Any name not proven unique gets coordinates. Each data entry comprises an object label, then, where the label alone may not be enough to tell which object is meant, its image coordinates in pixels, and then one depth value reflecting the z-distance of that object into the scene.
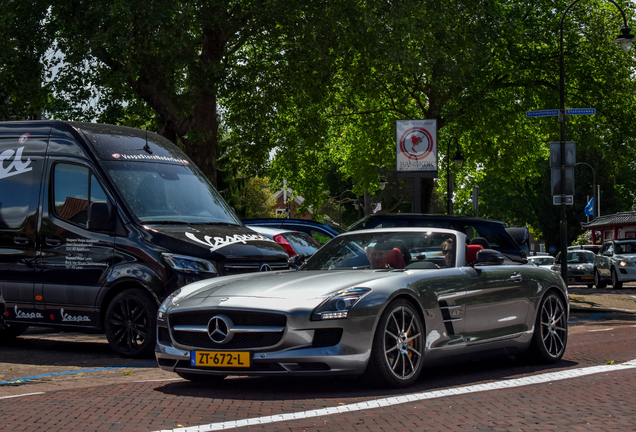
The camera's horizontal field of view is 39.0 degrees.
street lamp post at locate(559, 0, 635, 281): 22.64
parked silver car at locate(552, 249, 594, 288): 37.97
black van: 10.09
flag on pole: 67.38
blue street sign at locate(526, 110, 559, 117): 21.80
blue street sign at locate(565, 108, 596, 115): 21.39
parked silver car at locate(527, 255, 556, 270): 40.53
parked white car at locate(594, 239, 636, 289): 34.16
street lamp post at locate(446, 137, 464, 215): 34.22
